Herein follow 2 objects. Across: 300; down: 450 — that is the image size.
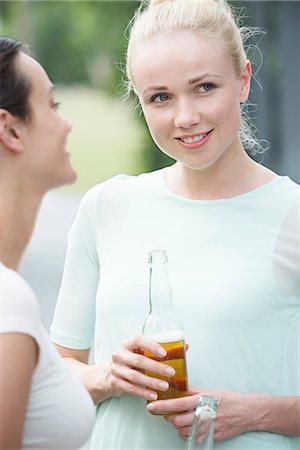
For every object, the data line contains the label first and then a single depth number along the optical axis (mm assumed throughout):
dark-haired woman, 2238
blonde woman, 2542
